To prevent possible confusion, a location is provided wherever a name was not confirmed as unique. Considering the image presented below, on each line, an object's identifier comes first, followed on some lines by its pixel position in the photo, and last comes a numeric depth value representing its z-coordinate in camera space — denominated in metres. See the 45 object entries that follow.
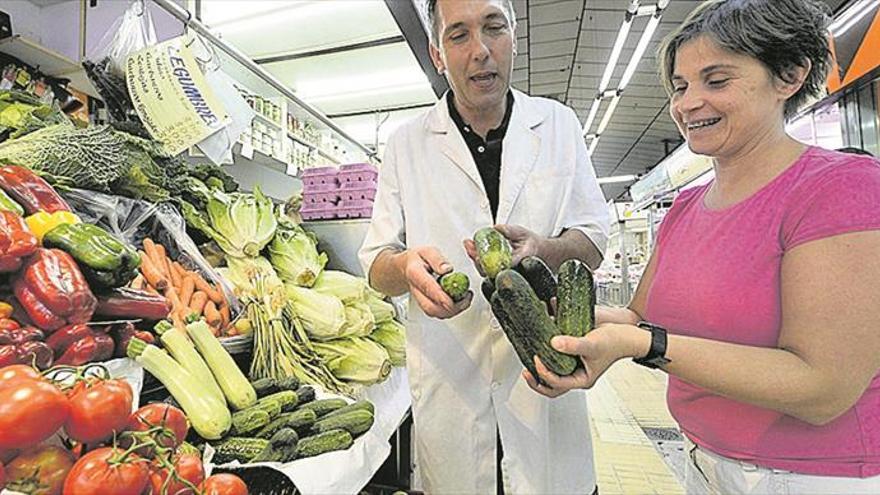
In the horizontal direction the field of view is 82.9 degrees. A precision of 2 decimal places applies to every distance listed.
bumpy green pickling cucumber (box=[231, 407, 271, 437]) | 1.29
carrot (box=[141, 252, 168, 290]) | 1.62
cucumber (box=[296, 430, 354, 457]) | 1.21
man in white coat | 1.42
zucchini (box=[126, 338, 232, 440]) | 1.23
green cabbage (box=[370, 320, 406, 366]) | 2.39
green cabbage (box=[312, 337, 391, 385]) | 2.00
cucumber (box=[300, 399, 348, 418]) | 1.47
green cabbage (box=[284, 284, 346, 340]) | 2.07
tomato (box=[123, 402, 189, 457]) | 0.89
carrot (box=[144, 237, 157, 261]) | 1.74
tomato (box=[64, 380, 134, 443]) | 0.78
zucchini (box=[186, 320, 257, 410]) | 1.41
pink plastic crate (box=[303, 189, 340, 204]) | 2.98
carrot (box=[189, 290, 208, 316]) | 1.70
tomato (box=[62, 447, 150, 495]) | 0.72
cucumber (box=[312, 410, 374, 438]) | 1.34
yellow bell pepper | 1.20
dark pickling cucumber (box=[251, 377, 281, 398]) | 1.52
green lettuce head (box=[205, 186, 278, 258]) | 2.22
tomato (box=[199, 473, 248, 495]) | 0.90
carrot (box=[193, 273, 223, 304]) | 1.81
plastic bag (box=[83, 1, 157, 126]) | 1.93
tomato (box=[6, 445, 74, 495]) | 0.74
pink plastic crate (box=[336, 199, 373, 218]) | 2.93
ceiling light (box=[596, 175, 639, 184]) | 20.53
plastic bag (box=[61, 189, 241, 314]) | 1.57
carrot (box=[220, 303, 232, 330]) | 1.81
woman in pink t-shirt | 0.88
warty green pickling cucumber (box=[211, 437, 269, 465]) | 1.18
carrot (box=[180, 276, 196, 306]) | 1.71
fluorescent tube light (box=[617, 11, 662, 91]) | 6.47
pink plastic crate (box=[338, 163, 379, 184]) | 2.94
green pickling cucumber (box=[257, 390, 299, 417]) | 1.43
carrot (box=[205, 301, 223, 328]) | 1.75
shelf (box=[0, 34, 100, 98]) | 2.75
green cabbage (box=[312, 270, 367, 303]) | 2.31
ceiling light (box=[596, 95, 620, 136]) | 10.35
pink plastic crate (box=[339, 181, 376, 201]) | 2.92
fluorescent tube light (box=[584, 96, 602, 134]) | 10.48
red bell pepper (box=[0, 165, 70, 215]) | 1.26
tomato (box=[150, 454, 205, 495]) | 0.79
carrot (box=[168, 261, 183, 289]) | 1.76
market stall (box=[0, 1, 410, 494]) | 0.84
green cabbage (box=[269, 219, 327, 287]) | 2.34
